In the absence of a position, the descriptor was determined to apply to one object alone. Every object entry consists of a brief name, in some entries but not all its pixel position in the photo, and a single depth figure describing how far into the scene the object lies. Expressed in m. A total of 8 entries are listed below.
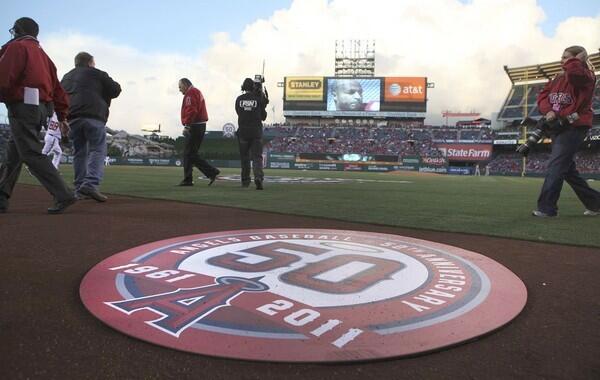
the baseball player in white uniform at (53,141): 12.89
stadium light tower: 75.94
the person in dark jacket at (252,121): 8.89
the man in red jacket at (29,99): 4.37
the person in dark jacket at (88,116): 6.10
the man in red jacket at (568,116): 5.09
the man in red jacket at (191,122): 9.04
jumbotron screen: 65.25
